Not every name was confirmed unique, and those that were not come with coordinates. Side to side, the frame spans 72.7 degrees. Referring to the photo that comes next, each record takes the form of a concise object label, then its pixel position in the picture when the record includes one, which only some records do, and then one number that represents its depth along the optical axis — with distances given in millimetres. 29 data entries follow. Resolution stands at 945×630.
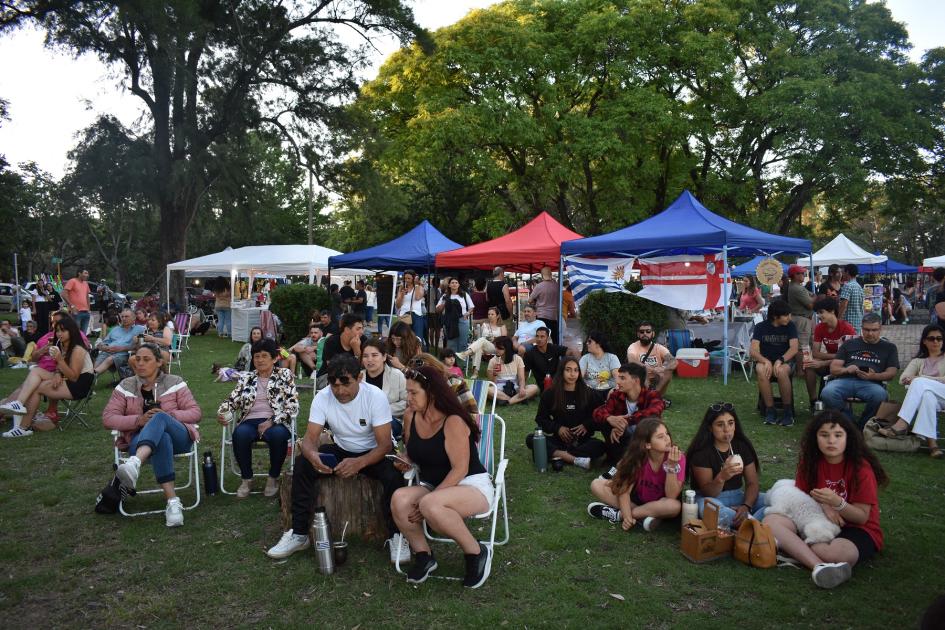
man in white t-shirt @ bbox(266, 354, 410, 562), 3914
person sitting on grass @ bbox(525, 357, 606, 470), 5629
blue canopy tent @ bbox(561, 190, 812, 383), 9594
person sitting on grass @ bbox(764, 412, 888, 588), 3490
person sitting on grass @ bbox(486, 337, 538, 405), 8367
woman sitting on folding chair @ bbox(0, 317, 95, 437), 6832
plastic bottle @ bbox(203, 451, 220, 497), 4957
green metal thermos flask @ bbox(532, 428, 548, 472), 5520
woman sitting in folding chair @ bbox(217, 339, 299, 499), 4848
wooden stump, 4082
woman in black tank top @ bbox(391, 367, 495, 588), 3461
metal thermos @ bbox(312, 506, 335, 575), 3641
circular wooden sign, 11219
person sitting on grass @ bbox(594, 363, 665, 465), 5348
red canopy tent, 11547
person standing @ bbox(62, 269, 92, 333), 13484
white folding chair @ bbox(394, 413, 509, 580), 3697
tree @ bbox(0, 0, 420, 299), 17391
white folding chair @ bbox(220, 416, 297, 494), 4973
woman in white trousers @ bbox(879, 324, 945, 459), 5605
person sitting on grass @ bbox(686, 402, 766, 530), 4004
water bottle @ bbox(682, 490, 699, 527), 3945
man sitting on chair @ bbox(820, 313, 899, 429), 6227
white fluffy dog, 3562
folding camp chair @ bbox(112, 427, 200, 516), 4578
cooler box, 10148
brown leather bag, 3592
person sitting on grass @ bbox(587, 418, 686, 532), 4102
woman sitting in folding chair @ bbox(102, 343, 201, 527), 4418
